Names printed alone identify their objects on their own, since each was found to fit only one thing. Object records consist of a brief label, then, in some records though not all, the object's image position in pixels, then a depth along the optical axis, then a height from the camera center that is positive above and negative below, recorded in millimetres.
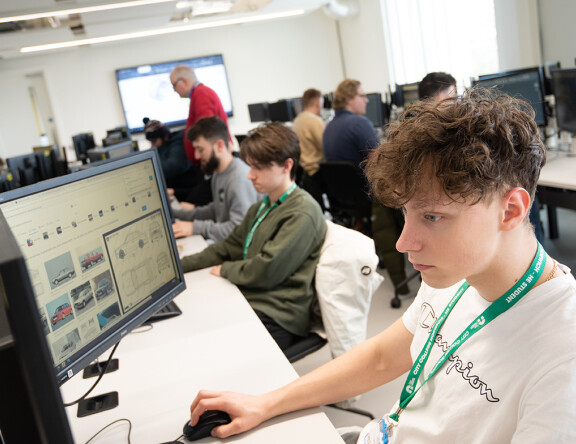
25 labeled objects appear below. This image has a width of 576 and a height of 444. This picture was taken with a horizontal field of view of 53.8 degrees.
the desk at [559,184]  2869 -643
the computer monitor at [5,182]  2959 -173
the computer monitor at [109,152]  3363 -131
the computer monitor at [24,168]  4309 -173
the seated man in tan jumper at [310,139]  5336 -401
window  6871 +446
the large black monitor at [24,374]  438 -171
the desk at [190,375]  1125 -606
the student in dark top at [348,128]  4152 -290
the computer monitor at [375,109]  5930 -266
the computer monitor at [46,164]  4637 -180
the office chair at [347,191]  3871 -702
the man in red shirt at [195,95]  4527 +148
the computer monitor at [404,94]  5164 -153
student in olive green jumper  2016 -523
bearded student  2979 -412
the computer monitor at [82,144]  6427 -100
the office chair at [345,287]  1914 -657
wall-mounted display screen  10750 +581
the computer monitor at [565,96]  3289 -268
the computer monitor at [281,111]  7359 -140
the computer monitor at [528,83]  3566 -160
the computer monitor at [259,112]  8039 -112
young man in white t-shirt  769 -288
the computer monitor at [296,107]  7324 -121
